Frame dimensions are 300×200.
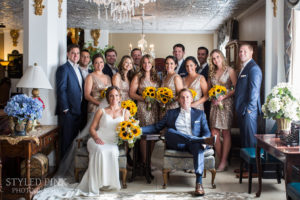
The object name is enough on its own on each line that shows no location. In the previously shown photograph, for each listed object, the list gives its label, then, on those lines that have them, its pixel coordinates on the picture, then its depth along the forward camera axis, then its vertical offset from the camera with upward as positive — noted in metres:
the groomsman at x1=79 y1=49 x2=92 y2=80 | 5.73 +0.57
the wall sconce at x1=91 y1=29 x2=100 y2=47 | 13.02 +2.28
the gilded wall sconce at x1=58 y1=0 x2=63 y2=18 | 5.48 +1.40
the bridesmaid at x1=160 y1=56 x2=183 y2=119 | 5.23 +0.23
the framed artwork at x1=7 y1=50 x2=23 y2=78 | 13.51 +1.17
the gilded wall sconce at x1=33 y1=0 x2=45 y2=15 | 4.99 +1.29
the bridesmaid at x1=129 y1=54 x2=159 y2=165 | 5.26 +0.06
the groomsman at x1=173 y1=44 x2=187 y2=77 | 6.09 +0.70
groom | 4.38 -0.44
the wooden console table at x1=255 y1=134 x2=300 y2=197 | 3.31 -0.58
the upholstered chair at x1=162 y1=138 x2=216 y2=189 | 4.43 -0.86
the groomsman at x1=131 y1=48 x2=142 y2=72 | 6.28 +0.71
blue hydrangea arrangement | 3.76 -0.14
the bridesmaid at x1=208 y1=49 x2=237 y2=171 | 5.37 -0.11
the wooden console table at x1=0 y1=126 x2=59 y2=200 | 3.76 -0.66
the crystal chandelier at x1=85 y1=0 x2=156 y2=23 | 5.89 +1.58
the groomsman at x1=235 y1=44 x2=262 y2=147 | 5.00 -0.02
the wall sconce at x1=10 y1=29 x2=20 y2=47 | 13.33 +2.34
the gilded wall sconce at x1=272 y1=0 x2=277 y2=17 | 5.43 +1.40
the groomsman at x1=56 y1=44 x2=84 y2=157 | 5.20 -0.08
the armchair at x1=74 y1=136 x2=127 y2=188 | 4.47 -0.87
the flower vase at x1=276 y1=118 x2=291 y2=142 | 3.94 -0.37
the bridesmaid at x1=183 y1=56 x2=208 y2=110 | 5.36 +0.17
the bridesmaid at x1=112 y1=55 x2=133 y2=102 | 5.30 +0.28
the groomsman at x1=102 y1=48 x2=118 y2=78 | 5.96 +0.58
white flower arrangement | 3.94 -0.09
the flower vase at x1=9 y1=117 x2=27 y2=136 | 3.83 -0.35
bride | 4.24 -0.79
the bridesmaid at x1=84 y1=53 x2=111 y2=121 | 5.29 +0.11
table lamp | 4.57 +0.21
